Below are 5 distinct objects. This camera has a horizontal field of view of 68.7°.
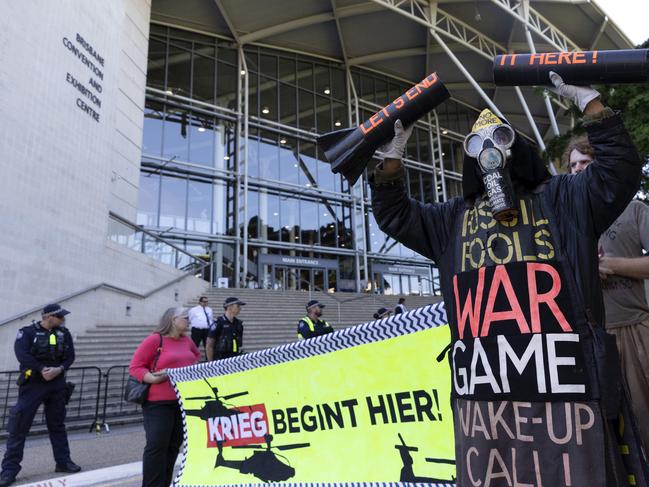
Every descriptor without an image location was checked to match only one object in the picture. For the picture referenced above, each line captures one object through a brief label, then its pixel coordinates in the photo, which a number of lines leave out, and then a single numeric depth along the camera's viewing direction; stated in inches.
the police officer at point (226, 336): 300.2
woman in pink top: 156.8
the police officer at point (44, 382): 204.8
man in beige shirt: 82.0
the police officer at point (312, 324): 310.7
